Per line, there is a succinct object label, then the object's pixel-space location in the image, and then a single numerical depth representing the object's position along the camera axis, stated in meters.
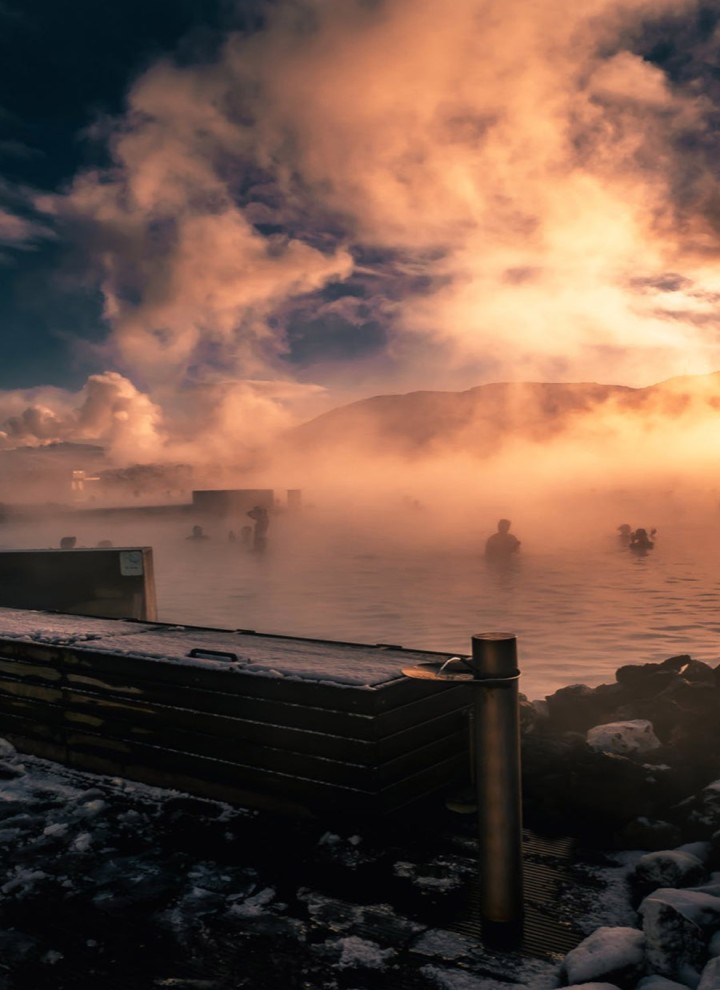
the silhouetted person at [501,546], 48.66
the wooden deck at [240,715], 4.30
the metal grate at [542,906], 3.42
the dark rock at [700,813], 4.38
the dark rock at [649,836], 4.38
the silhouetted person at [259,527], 54.53
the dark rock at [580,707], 7.33
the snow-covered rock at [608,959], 3.04
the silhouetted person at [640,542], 52.85
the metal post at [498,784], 3.44
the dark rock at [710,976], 2.86
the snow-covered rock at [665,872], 3.89
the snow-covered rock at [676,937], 3.11
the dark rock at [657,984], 2.95
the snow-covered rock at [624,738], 5.83
